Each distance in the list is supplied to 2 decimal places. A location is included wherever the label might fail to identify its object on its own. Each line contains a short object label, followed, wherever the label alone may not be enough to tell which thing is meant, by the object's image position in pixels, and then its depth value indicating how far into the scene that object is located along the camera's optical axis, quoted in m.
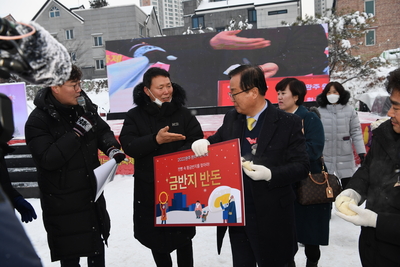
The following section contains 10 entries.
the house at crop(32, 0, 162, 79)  32.25
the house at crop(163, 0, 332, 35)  36.06
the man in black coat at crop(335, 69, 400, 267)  1.56
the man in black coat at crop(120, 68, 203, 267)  2.48
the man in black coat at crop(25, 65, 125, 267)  2.27
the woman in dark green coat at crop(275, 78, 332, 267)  2.78
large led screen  13.99
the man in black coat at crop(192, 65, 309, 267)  2.01
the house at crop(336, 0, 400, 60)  30.41
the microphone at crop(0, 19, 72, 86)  0.77
